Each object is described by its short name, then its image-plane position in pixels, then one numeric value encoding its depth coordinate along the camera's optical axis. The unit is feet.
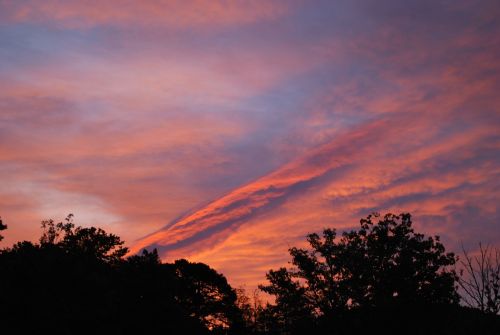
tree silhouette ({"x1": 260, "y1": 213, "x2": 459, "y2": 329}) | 214.28
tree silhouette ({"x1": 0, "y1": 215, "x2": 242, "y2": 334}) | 108.37
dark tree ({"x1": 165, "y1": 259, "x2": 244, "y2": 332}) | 246.27
